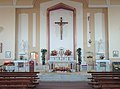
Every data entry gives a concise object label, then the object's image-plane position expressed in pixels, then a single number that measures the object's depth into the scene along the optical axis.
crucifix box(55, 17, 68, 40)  19.52
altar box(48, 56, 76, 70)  17.97
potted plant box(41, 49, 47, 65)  18.80
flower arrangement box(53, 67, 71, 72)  17.00
